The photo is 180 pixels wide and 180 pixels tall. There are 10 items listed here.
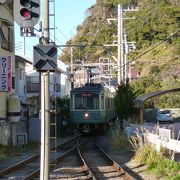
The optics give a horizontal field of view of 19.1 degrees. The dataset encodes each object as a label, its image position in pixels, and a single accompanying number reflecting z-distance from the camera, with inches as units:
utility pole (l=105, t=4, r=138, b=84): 1488.4
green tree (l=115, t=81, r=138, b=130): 1285.7
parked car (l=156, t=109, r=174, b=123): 2241.6
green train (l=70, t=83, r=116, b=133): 1365.7
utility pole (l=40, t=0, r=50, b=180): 451.5
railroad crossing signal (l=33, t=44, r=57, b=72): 458.3
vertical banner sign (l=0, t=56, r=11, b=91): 995.9
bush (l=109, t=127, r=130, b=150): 973.8
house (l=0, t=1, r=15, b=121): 1000.9
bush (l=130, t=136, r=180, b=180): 596.8
